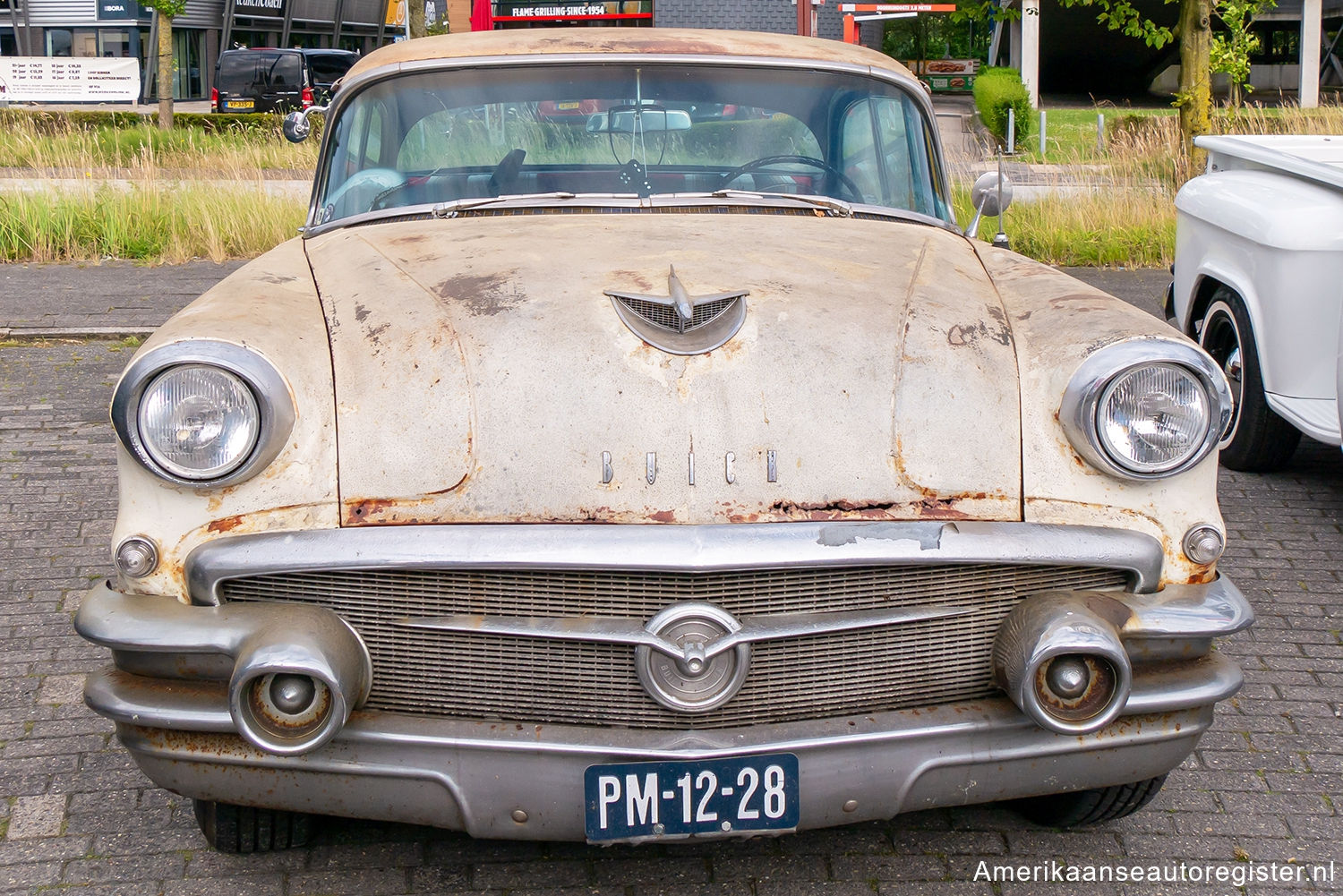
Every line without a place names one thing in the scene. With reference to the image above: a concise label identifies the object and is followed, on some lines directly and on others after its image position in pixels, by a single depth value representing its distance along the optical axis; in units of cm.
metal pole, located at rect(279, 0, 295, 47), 3941
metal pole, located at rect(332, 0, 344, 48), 4178
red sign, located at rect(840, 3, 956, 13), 2365
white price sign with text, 2734
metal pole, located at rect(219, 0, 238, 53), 3669
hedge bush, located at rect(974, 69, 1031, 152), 1986
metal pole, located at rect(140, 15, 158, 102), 3306
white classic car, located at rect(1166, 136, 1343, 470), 457
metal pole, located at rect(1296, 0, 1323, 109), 2575
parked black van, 2566
